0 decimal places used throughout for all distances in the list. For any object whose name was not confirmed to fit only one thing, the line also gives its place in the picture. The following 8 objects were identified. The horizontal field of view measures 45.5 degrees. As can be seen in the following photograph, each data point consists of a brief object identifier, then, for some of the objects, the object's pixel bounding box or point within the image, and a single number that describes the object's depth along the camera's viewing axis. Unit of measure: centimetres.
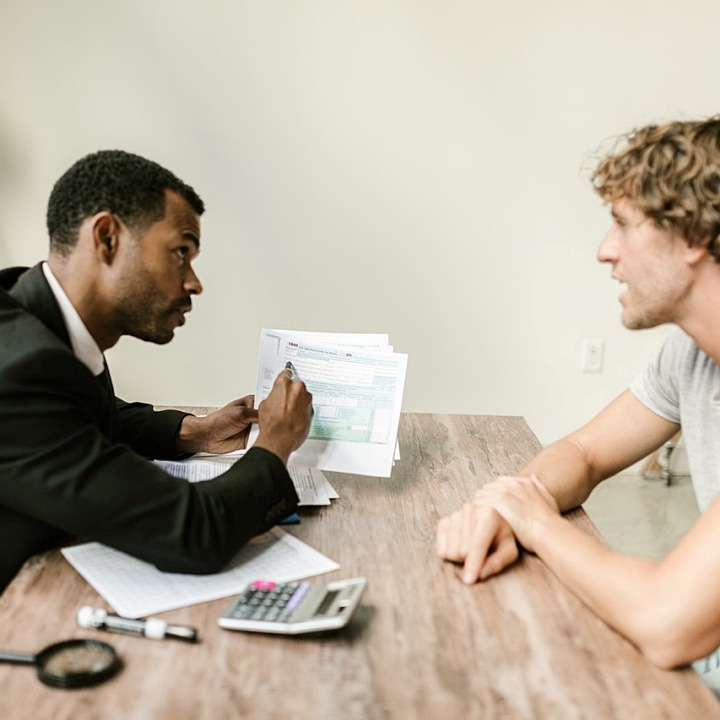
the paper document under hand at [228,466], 145
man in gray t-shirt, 101
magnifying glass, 90
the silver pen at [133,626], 99
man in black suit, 115
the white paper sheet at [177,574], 109
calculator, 99
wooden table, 88
